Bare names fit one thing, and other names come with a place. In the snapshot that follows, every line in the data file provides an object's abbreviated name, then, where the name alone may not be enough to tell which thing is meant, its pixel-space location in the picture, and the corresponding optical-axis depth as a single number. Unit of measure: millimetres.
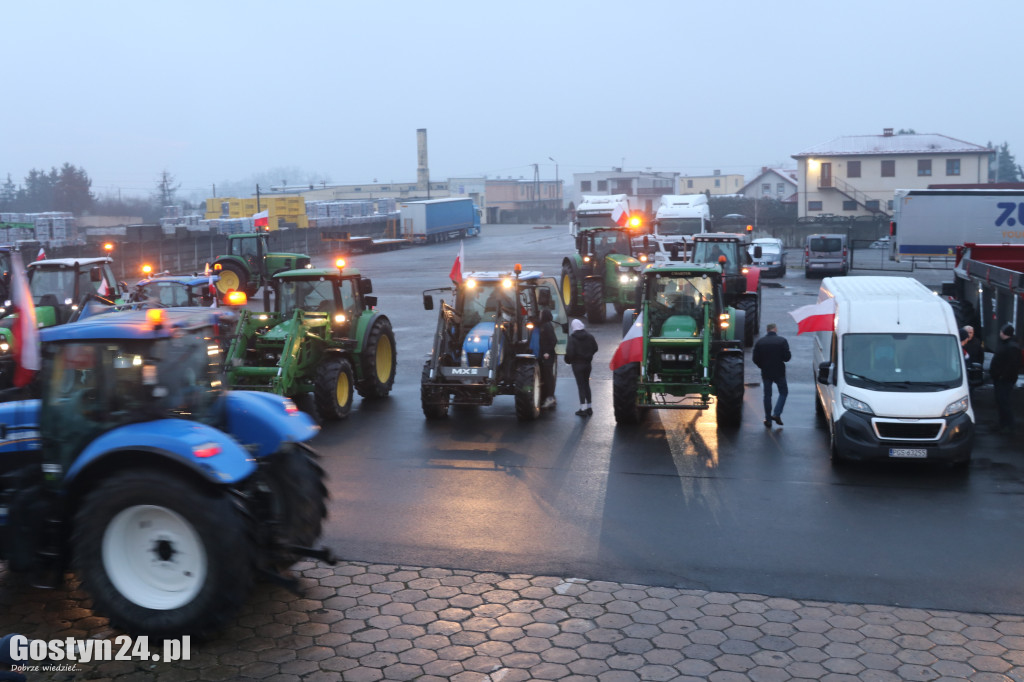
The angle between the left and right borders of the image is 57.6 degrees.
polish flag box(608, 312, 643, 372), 13336
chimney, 99062
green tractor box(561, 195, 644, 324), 24453
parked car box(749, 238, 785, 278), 36906
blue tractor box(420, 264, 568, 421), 13656
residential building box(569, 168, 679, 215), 82750
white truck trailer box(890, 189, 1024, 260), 28672
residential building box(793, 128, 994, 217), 59469
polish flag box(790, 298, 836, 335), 13352
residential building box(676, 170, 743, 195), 115369
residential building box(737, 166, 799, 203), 87625
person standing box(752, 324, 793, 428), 13375
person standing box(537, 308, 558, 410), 14633
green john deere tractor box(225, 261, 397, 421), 13586
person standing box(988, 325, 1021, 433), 12766
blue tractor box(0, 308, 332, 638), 6594
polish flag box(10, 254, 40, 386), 6785
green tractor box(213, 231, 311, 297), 32719
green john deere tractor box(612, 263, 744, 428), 13312
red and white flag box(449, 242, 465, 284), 15258
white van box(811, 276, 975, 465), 10938
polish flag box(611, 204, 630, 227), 28500
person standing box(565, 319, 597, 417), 14250
